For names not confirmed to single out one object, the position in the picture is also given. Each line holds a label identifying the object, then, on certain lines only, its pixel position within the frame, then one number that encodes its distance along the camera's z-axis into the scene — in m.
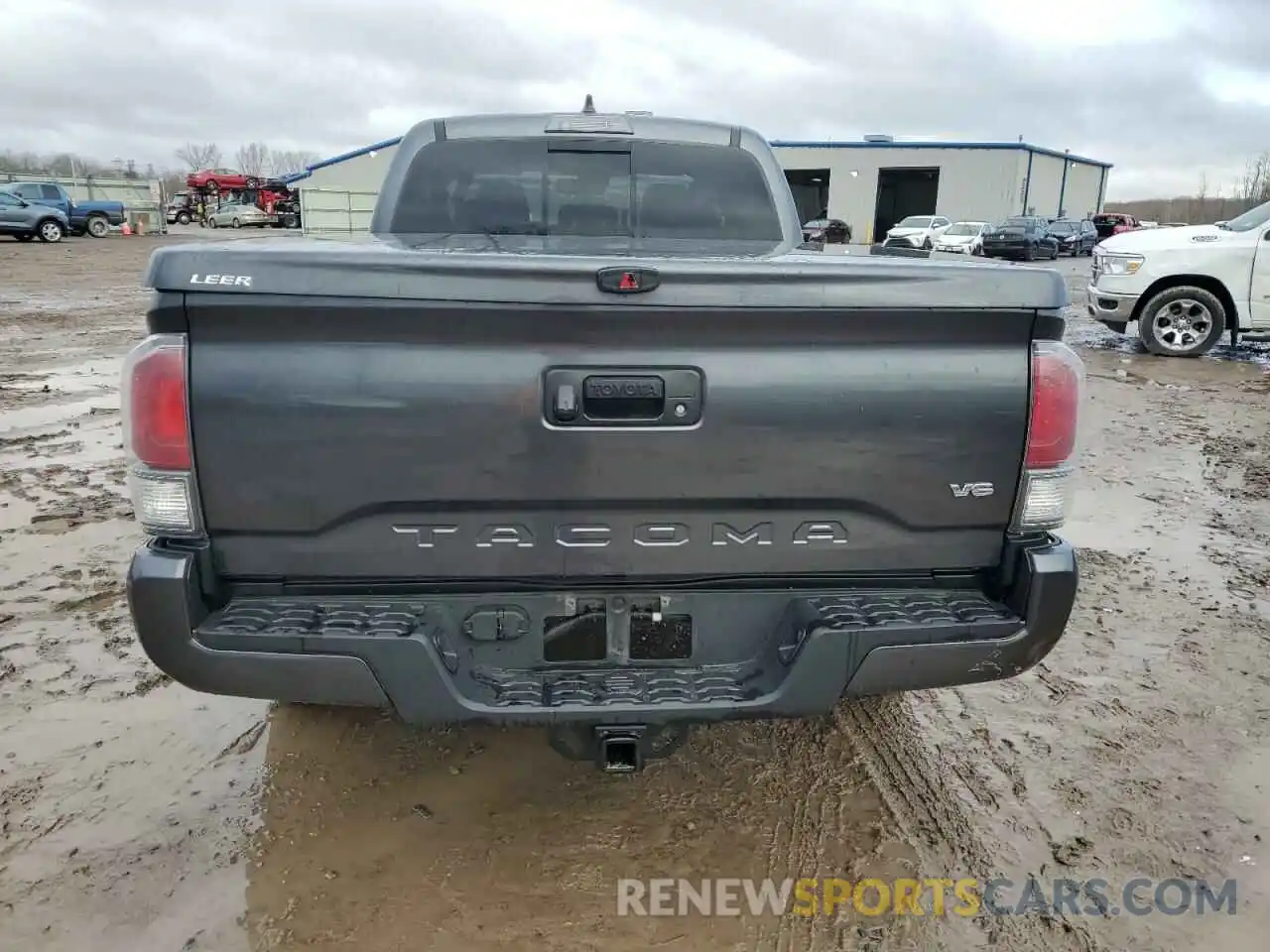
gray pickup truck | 2.15
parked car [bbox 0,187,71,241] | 29.92
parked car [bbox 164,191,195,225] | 57.22
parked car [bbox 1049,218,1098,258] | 39.69
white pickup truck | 10.95
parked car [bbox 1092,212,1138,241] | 52.69
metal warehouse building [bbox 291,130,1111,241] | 54.16
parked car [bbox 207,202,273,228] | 50.50
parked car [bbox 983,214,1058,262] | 33.03
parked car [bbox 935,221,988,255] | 33.62
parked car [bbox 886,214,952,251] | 34.62
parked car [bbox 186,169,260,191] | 59.25
